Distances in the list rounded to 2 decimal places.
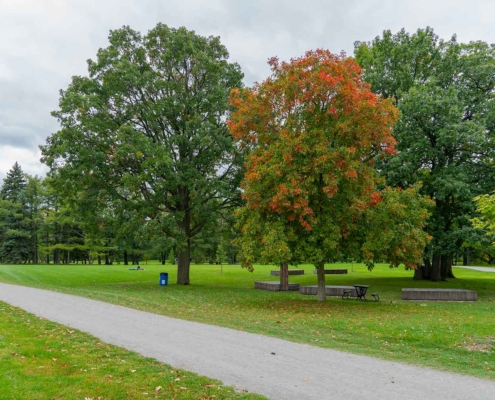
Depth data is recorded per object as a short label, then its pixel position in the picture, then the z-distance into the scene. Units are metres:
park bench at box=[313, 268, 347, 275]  37.25
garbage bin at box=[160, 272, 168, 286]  25.51
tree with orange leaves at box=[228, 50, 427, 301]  13.80
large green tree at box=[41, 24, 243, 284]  21.64
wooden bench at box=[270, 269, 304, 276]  33.28
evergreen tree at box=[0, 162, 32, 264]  59.41
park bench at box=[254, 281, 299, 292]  22.60
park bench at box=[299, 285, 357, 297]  18.96
